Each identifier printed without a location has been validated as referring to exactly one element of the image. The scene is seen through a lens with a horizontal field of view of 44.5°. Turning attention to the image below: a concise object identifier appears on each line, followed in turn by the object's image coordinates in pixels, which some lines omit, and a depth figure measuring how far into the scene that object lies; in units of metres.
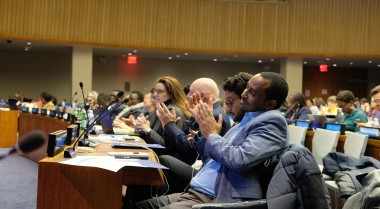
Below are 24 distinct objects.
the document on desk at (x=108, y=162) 2.23
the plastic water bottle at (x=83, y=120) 4.86
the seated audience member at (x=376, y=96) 5.26
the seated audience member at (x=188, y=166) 2.78
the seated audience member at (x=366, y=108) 10.27
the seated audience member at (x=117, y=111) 7.01
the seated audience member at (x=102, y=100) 7.39
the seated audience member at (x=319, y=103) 12.12
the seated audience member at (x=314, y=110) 10.34
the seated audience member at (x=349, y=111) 6.05
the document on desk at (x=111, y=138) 3.61
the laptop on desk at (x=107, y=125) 4.37
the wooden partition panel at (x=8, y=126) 8.96
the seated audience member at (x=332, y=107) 9.57
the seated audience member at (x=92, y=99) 8.68
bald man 3.14
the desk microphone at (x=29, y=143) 0.96
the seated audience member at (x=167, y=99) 3.76
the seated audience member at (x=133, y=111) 6.06
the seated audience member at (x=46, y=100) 9.59
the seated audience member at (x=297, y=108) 7.21
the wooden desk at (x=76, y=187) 2.23
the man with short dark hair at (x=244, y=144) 1.96
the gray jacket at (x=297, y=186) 1.78
